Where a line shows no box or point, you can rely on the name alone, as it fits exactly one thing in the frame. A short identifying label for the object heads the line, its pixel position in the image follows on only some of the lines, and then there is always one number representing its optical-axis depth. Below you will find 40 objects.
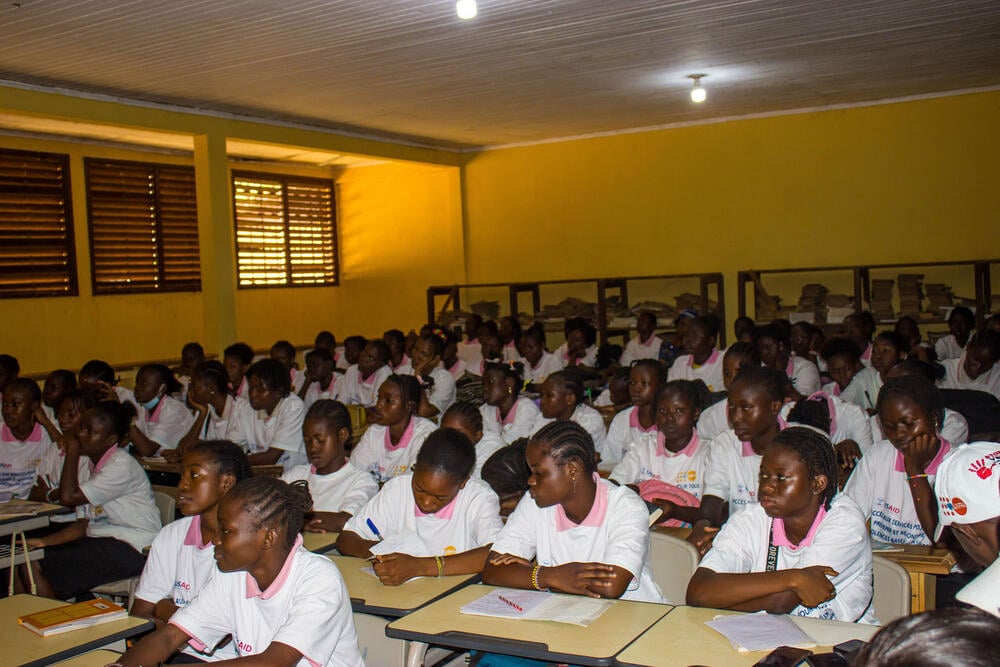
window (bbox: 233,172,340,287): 10.96
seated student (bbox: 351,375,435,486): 4.50
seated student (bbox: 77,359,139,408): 6.41
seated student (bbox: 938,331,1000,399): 6.18
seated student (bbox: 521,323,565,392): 8.37
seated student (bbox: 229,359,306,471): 5.53
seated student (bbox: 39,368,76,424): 6.07
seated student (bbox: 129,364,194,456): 6.14
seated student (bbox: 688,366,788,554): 3.75
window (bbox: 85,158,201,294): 9.27
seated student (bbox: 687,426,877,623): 2.45
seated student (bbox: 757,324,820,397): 6.31
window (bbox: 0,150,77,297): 8.42
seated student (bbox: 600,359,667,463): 4.83
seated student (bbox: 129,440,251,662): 2.92
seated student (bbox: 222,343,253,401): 7.23
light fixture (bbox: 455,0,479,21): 4.59
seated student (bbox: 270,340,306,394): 8.09
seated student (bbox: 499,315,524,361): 9.30
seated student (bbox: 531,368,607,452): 4.98
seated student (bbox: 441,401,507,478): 4.38
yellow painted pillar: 8.09
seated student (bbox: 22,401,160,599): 3.94
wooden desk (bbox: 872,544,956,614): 2.80
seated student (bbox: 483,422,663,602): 2.70
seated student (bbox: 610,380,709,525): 4.10
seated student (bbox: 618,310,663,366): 8.93
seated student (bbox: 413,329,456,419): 6.43
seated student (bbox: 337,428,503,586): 3.17
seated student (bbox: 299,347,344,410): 7.45
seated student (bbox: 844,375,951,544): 3.33
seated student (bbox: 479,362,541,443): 5.33
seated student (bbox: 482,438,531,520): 4.07
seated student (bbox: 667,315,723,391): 6.84
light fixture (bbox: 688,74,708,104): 7.57
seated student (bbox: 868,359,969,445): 3.89
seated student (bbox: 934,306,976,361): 7.79
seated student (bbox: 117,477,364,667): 2.30
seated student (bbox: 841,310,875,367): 7.34
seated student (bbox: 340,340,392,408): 7.54
